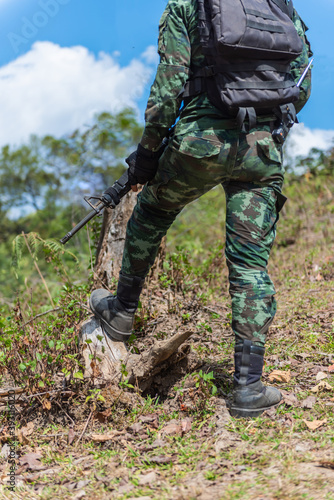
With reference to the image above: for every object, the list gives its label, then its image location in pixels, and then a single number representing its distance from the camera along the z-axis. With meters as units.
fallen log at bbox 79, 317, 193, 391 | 2.92
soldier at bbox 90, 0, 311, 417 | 2.59
